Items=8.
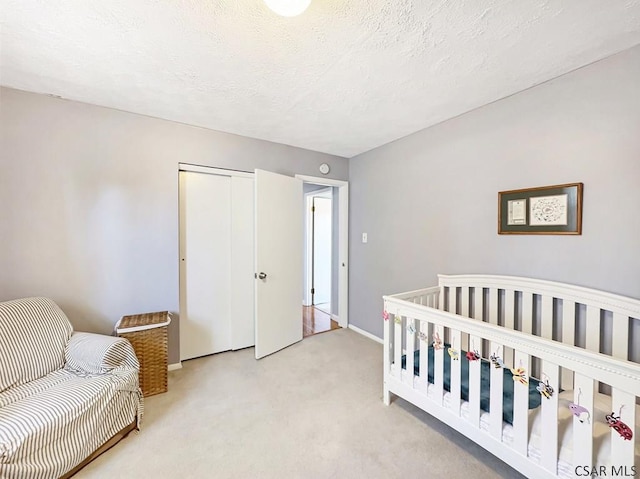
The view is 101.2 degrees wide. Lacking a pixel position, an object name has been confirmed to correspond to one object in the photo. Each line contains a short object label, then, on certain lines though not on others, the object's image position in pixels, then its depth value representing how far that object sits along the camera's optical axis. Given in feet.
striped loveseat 4.00
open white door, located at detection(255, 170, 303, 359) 8.75
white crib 3.49
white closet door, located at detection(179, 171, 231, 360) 8.46
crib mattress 3.67
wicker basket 6.61
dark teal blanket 4.63
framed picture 5.43
